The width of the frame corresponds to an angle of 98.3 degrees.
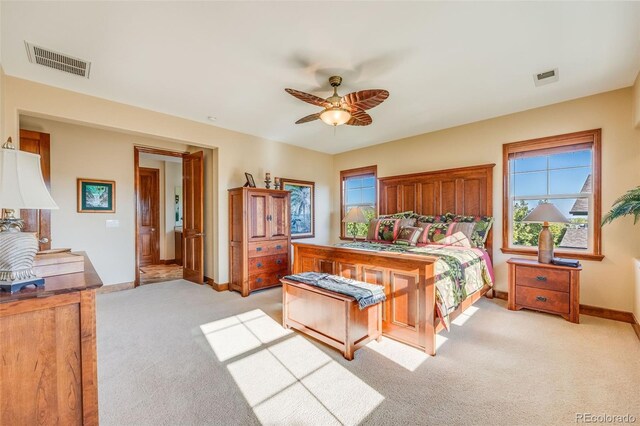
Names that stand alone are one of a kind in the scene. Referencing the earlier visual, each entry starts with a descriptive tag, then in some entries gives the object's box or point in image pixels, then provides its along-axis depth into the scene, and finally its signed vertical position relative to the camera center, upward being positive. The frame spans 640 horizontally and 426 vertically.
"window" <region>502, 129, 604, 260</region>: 3.45 +0.29
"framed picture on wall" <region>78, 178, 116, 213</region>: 4.23 +0.25
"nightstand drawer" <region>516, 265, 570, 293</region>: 3.15 -0.80
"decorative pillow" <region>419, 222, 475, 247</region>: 3.84 -0.33
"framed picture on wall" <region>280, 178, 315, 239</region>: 5.80 +0.09
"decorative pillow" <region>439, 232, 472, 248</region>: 3.81 -0.41
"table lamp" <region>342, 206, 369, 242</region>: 4.89 -0.09
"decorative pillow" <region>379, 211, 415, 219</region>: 4.78 -0.07
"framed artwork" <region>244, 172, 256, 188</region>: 4.64 +0.52
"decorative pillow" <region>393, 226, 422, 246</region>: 4.09 -0.38
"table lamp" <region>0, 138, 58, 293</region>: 1.21 +0.02
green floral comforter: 2.51 -0.65
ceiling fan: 2.58 +1.08
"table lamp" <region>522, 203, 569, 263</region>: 3.15 -0.11
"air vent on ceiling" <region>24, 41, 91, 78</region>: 2.46 +1.42
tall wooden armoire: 4.36 -0.46
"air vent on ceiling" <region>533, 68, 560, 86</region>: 2.87 +1.43
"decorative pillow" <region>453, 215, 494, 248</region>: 3.89 -0.24
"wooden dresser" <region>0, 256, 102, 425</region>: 1.17 -0.64
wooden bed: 2.45 -0.54
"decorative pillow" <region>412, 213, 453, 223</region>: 4.34 -0.12
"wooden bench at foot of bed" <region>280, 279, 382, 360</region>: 2.38 -1.00
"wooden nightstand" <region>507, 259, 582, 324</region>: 3.09 -0.91
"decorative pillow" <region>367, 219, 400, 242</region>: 4.44 -0.31
